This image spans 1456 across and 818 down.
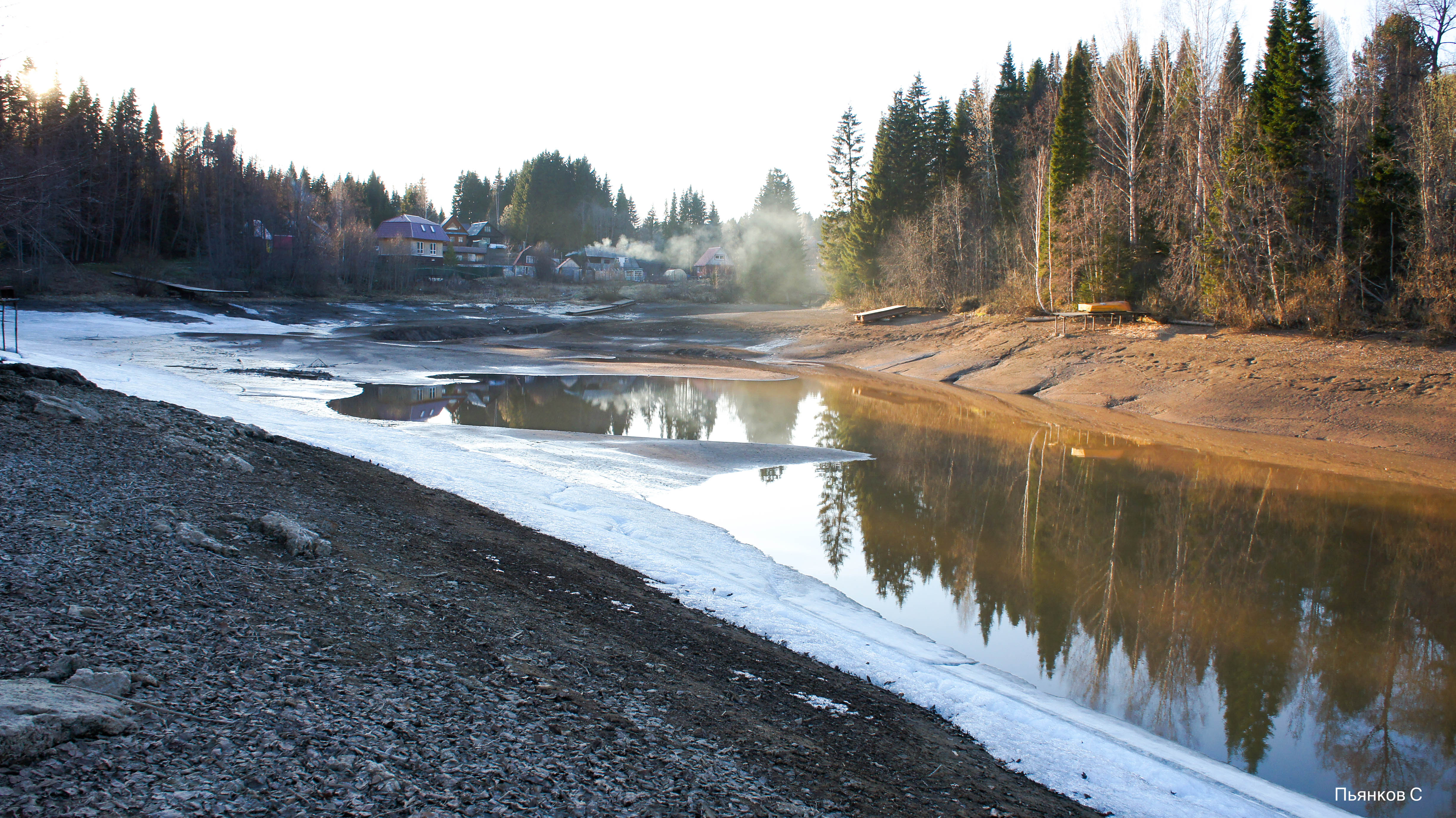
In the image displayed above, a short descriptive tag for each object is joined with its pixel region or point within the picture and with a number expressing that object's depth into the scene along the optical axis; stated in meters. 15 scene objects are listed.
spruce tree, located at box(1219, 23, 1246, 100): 28.47
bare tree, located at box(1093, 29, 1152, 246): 31.39
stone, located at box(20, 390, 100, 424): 8.35
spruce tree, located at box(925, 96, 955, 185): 52.50
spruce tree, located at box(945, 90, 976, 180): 50.16
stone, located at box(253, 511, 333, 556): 5.78
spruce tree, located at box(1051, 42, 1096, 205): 36.00
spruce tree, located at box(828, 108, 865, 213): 61.81
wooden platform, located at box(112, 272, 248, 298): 46.75
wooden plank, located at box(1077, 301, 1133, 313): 29.59
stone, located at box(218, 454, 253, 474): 7.94
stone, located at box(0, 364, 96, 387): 9.98
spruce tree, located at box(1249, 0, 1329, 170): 25.06
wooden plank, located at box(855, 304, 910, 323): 43.00
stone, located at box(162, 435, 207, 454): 8.06
